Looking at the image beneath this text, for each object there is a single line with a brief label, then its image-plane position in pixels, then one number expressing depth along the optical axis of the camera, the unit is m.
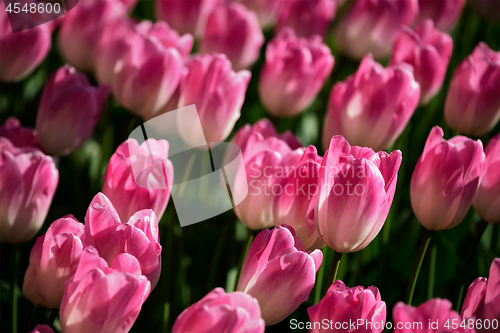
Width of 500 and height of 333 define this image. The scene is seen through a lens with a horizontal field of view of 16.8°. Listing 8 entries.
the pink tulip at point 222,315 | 0.92
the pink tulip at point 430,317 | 0.94
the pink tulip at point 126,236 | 0.96
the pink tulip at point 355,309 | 0.96
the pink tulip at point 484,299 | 0.96
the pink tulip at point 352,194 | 0.98
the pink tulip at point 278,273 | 0.97
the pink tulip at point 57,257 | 0.97
